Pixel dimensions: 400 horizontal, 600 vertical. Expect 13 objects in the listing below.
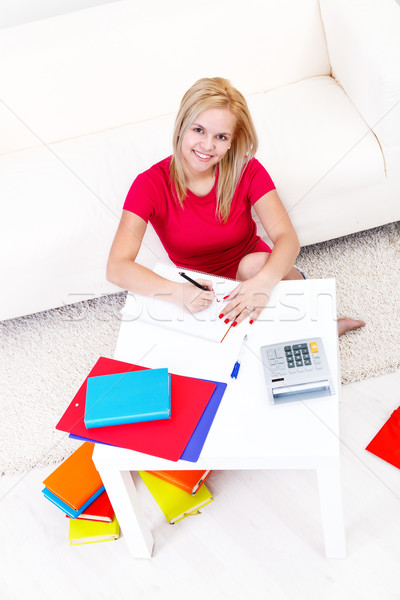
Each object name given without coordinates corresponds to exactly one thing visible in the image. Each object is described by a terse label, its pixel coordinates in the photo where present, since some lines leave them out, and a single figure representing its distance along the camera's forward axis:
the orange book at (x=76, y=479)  1.46
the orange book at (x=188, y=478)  1.46
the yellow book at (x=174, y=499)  1.47
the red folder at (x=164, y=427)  1.12
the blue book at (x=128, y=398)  1.13
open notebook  1.33
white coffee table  1.11
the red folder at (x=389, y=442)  1.51
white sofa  1.83
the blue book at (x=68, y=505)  1.45
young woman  1.38
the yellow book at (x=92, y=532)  1.45
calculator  1.15
